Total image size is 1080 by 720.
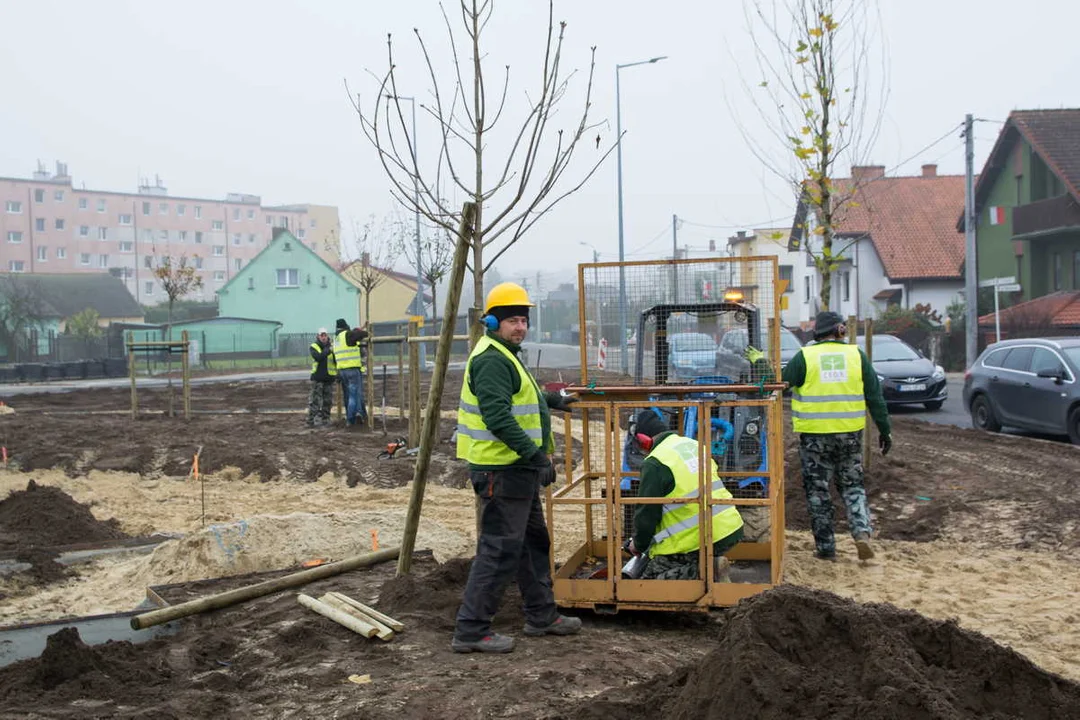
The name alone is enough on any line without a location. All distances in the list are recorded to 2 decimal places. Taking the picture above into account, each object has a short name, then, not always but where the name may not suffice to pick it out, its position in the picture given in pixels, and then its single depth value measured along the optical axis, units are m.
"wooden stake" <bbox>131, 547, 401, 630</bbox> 6.38
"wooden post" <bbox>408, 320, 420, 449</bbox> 13.80
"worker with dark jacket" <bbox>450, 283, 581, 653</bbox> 5.80
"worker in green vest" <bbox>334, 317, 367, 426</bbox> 18.47
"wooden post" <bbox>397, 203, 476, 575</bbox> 6.57
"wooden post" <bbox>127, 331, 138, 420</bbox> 21.00
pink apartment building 86.81
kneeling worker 6.59
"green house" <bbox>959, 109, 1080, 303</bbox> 35.97
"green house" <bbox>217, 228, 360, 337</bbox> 62.84
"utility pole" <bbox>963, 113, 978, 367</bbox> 30.34
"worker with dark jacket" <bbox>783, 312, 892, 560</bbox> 8.50
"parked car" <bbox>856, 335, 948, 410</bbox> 20.53
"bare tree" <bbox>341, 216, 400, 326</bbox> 26.90
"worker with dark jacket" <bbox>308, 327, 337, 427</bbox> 18.80
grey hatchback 14.85
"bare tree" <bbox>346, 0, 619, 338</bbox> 6.94
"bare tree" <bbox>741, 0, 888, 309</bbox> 11.84
